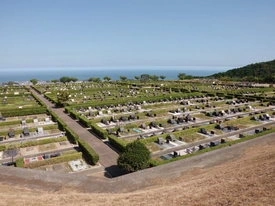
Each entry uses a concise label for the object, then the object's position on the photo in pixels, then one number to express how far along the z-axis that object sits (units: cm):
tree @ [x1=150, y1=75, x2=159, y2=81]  13230
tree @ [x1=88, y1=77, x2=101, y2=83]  11791
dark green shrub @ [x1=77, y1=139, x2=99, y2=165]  2257
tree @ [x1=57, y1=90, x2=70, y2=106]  5033
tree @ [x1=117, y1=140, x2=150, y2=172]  1996
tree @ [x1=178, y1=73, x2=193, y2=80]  13637
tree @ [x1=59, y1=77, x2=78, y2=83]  12646
